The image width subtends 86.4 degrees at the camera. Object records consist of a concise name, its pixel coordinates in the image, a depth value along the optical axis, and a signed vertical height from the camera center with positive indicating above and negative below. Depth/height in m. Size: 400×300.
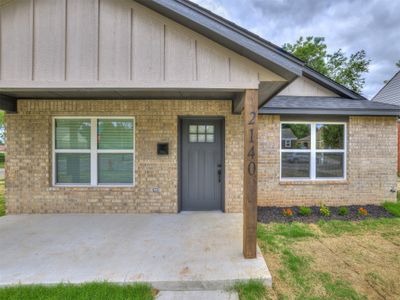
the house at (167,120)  2.92 +0.73
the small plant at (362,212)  5.14 -1.49
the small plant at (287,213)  5.08 -1.51
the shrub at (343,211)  5.13 -1.48
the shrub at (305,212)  5.10 -1.49
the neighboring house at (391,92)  11.80 +3.51
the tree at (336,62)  17.25 +7.40
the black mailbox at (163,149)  5.08 +0.00
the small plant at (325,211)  5.12 -1.49
